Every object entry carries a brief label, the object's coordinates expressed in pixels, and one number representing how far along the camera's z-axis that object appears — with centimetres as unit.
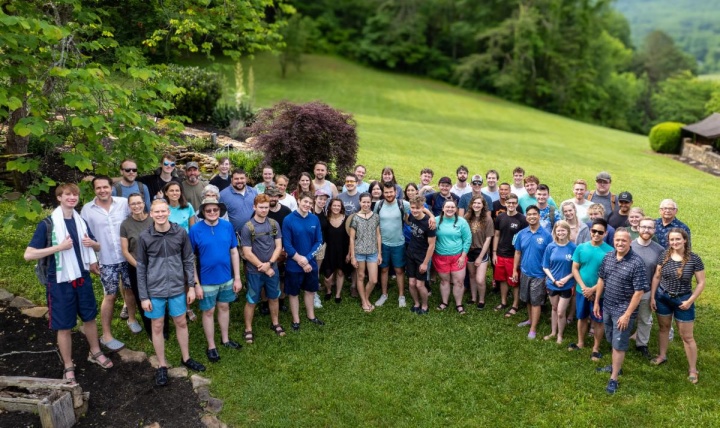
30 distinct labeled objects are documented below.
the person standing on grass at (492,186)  794
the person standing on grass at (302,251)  641
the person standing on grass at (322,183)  761
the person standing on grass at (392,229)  710
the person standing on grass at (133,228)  541
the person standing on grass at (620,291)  532
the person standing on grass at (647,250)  556
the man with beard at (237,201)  684
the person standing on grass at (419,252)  682
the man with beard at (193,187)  678
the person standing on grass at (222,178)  730
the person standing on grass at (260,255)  605
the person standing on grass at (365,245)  696
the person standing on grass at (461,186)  793
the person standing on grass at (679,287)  539
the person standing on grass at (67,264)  508
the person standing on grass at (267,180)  738
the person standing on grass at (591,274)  578
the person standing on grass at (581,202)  689
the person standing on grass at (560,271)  618
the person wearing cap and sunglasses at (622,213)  666
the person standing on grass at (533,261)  649
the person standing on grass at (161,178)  670
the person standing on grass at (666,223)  606
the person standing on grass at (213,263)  561
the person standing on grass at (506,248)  696
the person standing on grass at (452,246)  691
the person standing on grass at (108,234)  555
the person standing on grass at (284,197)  701
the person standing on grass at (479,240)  713
